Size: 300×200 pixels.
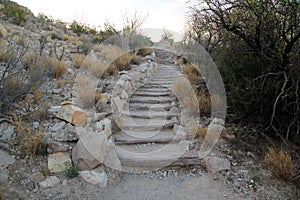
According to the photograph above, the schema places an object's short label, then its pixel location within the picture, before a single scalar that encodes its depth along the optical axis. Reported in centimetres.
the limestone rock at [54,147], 316
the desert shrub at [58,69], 533
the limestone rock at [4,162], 269
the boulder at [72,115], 367
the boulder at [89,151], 307
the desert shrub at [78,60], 630
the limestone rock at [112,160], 329
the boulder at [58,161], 302
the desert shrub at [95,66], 590
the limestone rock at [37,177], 283
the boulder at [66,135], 337
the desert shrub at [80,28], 1174
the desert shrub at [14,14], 908
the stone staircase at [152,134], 353
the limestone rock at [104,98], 456
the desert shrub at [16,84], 356
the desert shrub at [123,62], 702
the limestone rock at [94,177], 298
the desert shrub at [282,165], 296
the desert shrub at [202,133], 405
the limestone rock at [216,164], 326
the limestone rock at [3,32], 660
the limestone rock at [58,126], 348
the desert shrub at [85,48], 781
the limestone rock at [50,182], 280
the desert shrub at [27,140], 307
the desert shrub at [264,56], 364
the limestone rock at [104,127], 373
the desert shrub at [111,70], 633
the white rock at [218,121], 425
